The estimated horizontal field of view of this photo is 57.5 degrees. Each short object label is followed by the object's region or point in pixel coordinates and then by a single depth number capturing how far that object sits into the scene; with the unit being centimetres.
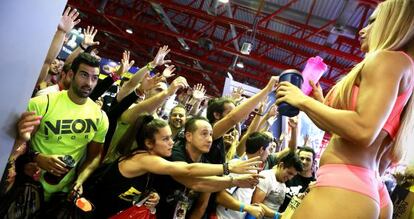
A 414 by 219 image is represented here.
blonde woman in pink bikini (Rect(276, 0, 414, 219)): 127
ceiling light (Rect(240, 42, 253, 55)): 933
